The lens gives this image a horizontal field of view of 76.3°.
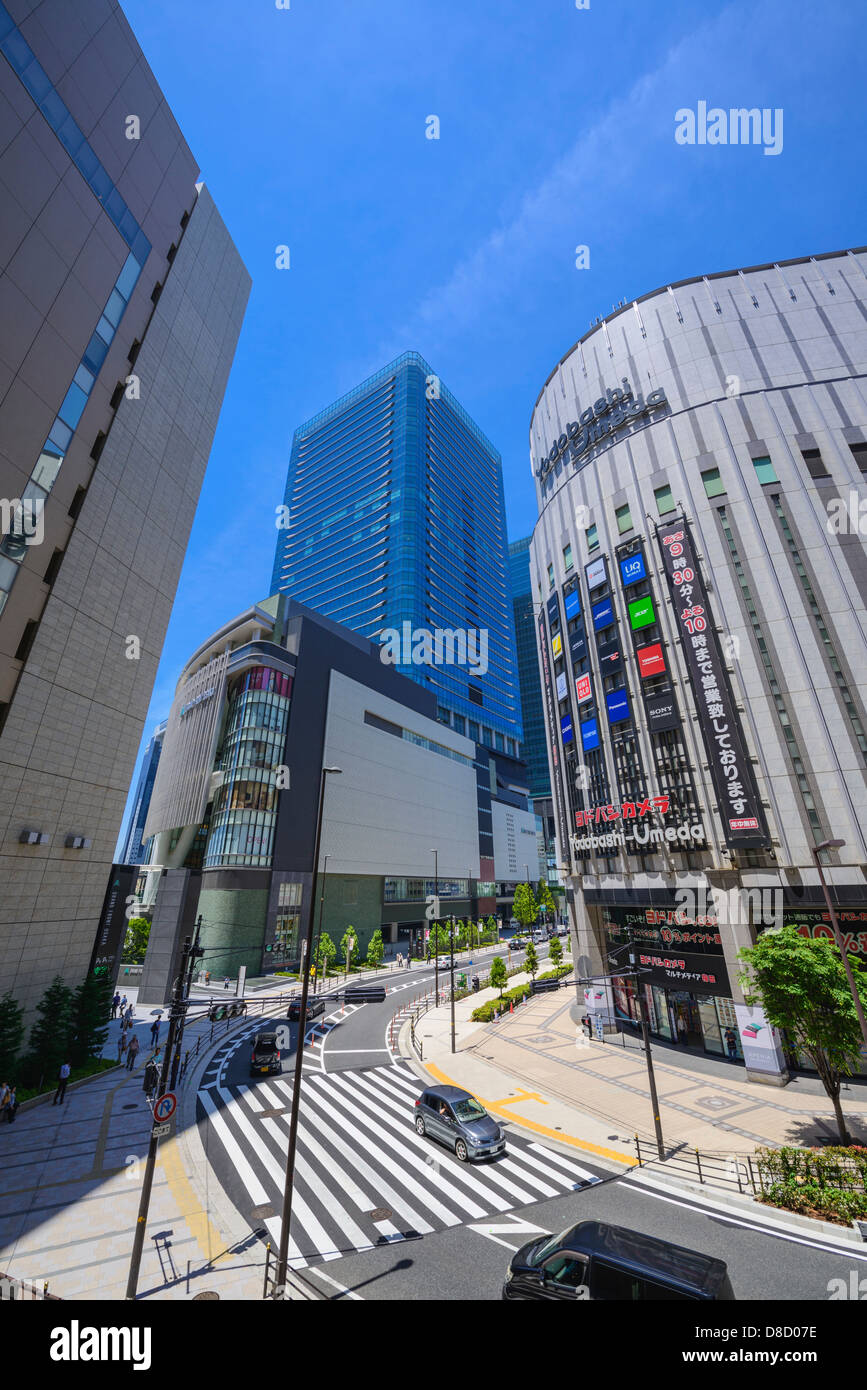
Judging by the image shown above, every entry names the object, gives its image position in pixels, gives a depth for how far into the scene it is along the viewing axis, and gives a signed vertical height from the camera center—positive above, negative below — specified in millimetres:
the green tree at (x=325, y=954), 56344 -2540
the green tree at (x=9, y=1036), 22641 -3992
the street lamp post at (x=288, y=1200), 11234 -5549
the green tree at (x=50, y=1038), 24703 -4464
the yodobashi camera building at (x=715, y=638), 28156 +15583
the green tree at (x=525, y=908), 85688 +2336
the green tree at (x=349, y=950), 61188 -2367
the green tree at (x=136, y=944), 69750 -1580
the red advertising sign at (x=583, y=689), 38750 +15325
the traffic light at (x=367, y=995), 21756 -2536
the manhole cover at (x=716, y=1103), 23094 -7143
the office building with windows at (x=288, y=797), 58844 +15472
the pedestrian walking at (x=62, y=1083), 23438 -5968
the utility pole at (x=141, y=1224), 10906 -5484
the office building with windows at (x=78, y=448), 25719 +24573
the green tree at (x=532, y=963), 56462 -3675
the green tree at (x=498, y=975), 50188 -4233
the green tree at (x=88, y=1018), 27141 -4020
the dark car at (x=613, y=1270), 9312 -5646
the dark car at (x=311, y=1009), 39406 -5537
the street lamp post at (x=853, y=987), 17497 -2051
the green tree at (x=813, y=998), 18578 -2513
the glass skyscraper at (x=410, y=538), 112312 +82065
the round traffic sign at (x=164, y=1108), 12323 -3697
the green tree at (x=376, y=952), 66531 -2840
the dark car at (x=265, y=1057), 27562 -5963
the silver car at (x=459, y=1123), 18562 -6447
